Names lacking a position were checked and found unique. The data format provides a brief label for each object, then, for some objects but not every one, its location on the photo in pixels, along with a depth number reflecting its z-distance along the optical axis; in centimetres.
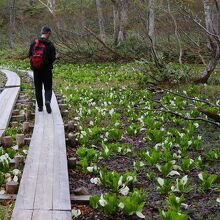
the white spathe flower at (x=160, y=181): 418
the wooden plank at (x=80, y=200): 393
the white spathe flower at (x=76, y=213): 357
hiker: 750
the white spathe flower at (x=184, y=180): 415
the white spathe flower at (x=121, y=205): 359
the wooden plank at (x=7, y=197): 389
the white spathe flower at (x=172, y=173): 469
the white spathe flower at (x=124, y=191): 402
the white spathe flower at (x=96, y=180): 441
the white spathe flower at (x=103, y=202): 361
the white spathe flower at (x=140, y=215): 354
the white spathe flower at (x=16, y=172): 441
